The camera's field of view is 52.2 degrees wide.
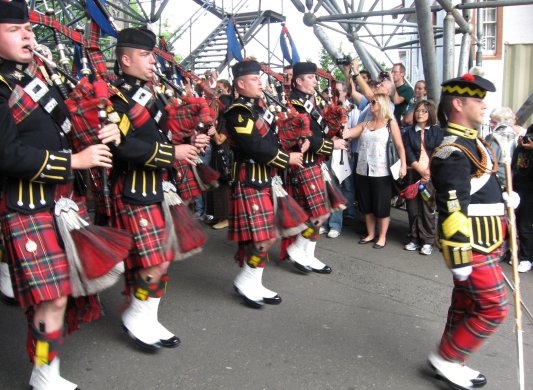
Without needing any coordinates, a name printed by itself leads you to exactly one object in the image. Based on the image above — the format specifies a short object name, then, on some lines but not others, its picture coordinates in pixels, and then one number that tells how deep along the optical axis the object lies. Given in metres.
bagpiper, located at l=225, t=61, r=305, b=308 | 3.98
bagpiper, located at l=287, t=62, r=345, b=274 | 4.84
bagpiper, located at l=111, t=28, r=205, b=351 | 3.24
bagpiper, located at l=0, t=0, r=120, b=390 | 2.53
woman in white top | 5.88
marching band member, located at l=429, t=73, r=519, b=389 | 2.78
